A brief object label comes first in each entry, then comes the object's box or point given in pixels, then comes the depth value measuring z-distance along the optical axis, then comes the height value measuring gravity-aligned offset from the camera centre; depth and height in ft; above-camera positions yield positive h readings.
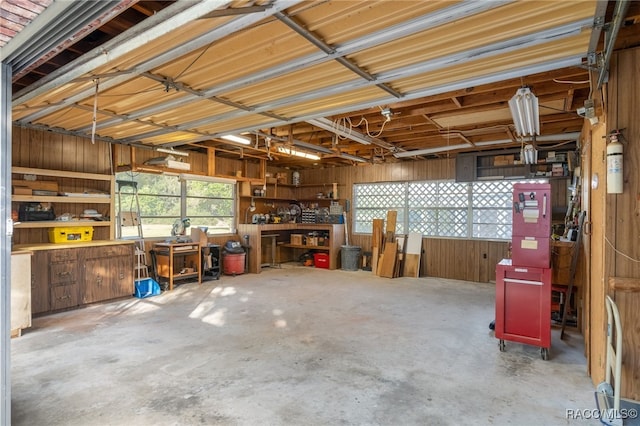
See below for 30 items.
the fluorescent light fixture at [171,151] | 20.09 +3.69
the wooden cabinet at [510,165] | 20.44 +2.98
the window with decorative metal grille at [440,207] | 23.13 +0.37
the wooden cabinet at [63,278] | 14.65 -2.89
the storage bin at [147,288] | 18.02 -4.10
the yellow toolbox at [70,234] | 16.01 -1.02
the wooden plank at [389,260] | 24.73 -3.54
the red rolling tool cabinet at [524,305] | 10.67 -3.05
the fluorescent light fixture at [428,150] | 20.52 +3.91
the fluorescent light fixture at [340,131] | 15.08 +3.95
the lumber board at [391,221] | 26.61 -0.73
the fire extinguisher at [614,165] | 7.68 +1.04
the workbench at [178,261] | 19.83 -3.04
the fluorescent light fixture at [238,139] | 18.18 +4.04
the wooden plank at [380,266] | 25.12 -4.04
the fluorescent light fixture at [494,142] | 19.32 +4.02
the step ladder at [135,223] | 19.21 -0.59
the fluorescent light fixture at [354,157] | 22.92 +3.86
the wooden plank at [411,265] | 25.01 -4.00
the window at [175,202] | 20.53 +0.71
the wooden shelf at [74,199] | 15.24 +0.67
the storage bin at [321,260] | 28.27 -4.04
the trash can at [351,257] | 27.40 -3.65
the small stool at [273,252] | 28.73 -3.48
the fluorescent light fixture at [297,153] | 21.12 +3.88
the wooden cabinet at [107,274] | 15.88 -3.00
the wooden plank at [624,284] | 7.50 -1.63
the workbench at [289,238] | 25.71 -2.21
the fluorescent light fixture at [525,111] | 10.06 +3.29
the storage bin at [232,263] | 24.14 -3.63
